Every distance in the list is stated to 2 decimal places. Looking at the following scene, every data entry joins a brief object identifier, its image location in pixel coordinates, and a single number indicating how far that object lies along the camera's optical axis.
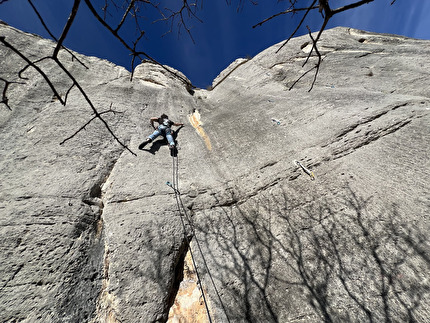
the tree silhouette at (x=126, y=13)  1.03
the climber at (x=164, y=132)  5.36
